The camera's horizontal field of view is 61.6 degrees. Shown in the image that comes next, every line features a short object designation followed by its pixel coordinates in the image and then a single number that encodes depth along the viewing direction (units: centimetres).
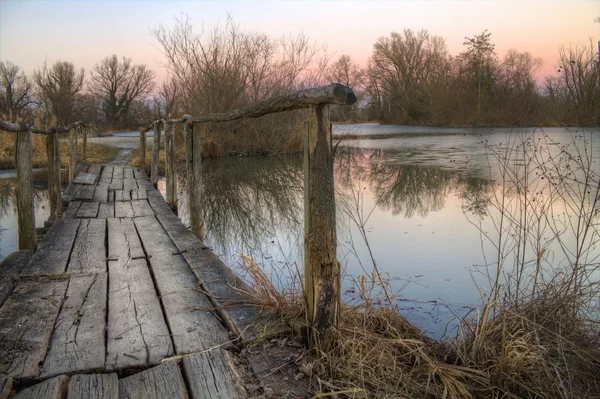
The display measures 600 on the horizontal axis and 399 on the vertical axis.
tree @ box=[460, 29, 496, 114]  4366
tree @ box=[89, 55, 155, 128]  4947
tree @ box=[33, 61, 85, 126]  4025
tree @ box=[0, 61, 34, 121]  3891
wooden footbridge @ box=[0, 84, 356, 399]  226
